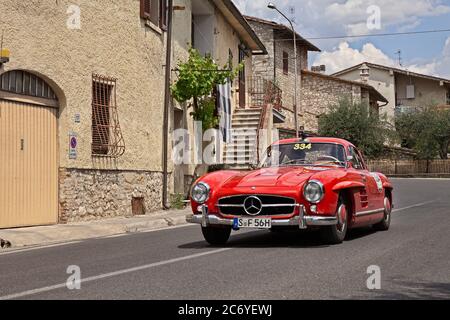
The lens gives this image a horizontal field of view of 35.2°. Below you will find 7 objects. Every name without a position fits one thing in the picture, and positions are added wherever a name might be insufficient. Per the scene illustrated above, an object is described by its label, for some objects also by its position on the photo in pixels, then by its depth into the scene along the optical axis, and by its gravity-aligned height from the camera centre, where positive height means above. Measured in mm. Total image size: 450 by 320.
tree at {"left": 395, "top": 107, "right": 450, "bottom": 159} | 49438 +2885
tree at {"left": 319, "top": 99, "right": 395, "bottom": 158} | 50406 +3297
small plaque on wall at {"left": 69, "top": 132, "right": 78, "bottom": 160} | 14992 +603
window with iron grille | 16125 +1235
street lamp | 36844 +3389
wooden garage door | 13188 +174
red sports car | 8742 -282
